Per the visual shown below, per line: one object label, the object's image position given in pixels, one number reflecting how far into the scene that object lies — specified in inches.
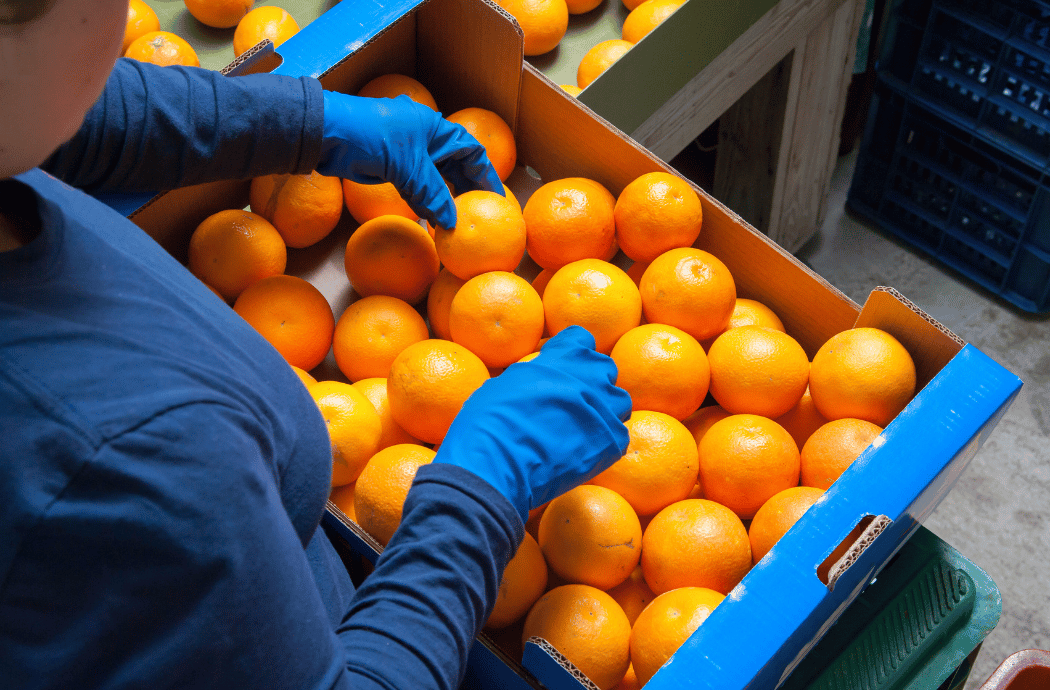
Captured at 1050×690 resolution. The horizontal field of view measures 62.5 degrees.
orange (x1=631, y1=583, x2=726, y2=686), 37.7
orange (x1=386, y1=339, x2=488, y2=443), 44.0
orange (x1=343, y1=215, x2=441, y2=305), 51.1
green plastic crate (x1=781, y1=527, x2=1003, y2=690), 46.4
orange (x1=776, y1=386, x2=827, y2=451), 48.4
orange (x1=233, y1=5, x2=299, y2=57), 63.0
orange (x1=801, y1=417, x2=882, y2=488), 42.3
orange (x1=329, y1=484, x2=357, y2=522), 45.5
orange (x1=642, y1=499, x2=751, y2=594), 41.0
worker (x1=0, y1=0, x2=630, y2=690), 18.7
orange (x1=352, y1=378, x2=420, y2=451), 47.6
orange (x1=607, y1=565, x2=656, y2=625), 43.6
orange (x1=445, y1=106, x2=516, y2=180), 56.2
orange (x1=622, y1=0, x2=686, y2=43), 64.7
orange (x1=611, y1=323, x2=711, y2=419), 45.4
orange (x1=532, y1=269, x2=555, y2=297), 54.1
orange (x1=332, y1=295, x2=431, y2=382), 49.1
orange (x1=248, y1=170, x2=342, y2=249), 52.2
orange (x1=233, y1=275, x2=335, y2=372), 47.6
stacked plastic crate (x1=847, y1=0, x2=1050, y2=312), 81.0
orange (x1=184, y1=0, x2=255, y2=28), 68.0
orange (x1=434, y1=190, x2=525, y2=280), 48.6
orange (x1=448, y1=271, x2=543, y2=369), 46.8
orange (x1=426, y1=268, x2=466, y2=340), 50.9
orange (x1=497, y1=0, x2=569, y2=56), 64.5
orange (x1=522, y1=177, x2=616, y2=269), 50.9
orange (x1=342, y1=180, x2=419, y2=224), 53.9
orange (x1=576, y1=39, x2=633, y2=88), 63.3
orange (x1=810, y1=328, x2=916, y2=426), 42.9
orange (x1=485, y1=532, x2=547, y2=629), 40.7
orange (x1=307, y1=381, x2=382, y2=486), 43.5
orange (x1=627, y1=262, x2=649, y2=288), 53.9
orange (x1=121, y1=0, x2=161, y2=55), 67.3
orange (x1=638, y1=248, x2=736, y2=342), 47.7
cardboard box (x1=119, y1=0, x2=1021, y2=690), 34.6
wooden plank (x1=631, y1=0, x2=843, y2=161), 70.6
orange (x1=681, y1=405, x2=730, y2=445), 48.6
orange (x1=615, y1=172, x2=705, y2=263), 49.5
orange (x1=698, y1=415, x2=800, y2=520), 43.4
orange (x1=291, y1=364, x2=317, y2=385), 47.4
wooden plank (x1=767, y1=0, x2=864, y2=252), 83.3
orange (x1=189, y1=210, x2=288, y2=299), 50.2
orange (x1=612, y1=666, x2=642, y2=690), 41.6
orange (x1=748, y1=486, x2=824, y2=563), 40.6
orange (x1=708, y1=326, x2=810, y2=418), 45.8
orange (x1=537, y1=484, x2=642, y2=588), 41.3
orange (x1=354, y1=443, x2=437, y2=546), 40.9
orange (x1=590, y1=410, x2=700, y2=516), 43.4
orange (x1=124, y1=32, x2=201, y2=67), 61.4
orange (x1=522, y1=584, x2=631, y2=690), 38.6
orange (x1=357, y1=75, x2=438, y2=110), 56.9
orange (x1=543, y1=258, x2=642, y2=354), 47.8
